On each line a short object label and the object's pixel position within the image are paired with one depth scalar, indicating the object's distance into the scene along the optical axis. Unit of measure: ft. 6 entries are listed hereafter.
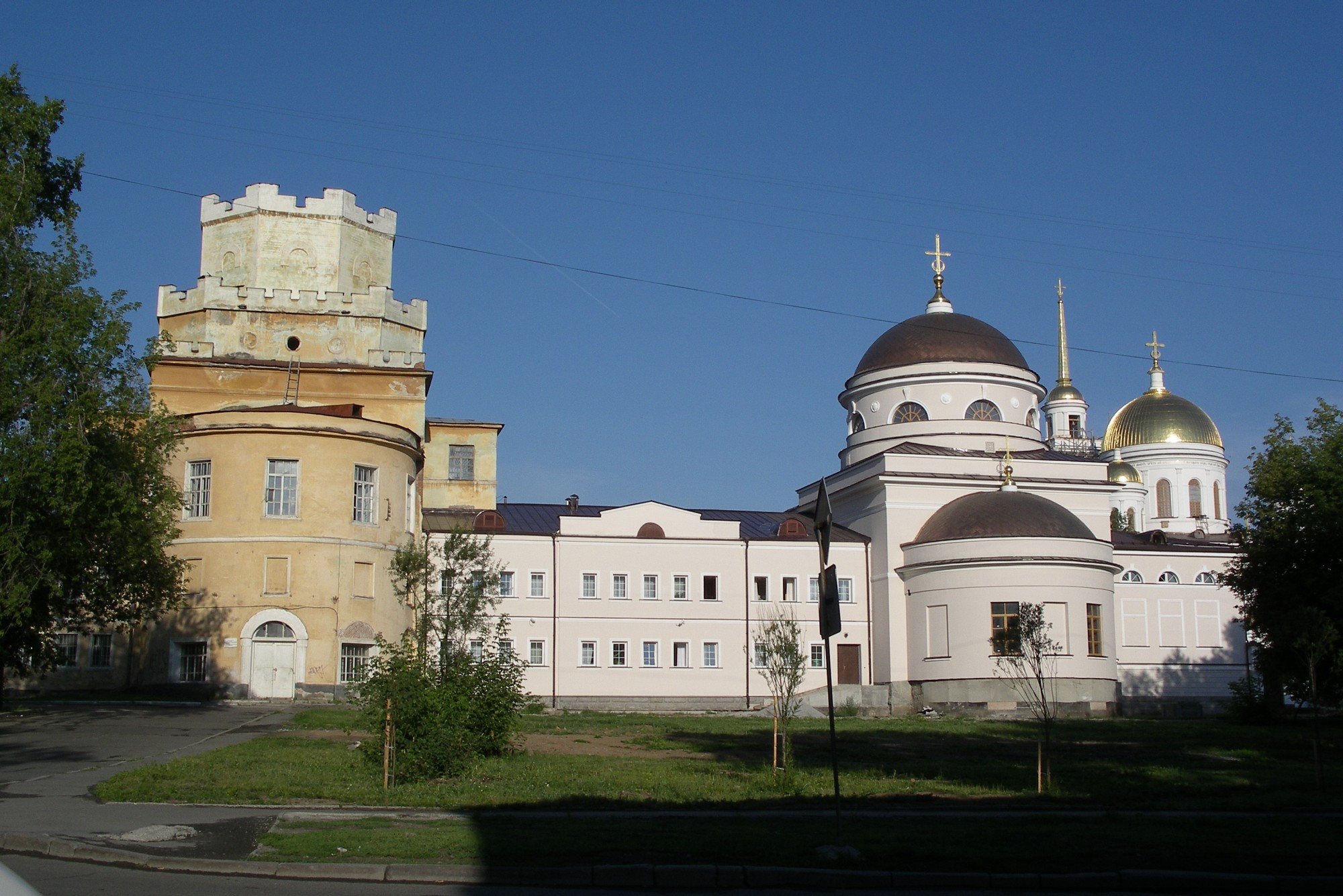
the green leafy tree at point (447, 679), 64.28
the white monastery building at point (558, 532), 131.23
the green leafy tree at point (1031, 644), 70.95
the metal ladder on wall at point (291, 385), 157.69
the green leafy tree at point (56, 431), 84.17
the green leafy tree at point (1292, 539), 127.44
